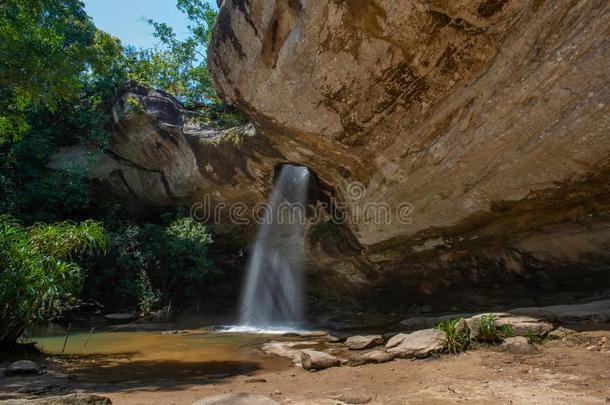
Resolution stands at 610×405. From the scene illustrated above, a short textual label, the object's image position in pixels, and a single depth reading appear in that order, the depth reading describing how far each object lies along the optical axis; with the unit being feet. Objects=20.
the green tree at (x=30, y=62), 20.94
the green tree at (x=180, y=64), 51.18
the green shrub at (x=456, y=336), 15.97
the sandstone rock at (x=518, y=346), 14.82
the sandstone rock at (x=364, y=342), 20.18
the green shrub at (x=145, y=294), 38.37
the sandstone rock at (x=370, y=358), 16.37
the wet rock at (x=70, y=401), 8.82
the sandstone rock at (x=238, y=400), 9.67
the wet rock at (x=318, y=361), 16.26
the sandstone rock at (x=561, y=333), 16.15
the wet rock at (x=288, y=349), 19.25
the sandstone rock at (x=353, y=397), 10.76
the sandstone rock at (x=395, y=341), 17.87
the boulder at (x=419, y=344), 16.11
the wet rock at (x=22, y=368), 14.74
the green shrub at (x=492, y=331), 16.50
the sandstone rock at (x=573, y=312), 17.68
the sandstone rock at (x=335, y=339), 23.63
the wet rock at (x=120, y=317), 36.22
